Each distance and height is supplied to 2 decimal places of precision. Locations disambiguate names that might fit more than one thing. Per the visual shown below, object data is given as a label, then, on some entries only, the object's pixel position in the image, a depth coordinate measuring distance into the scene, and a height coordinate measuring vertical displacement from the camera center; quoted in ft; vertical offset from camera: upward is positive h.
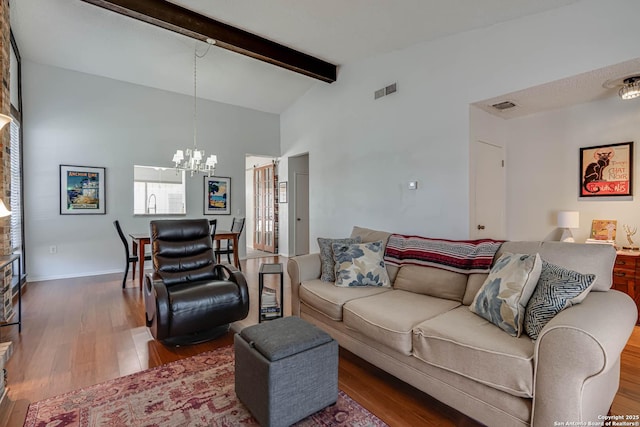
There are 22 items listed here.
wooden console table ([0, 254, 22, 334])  7.67 -1.23
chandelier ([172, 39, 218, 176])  14.52 +3.13
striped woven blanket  7.47 -1.14
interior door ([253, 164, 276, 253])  24.53 +0.32
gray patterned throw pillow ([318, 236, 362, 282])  9.28 -1.42
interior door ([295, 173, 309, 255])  23.01 -0.17
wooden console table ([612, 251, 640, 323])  9.65 -2.06
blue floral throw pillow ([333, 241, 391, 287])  8.73 -1.59
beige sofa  4.18 -2.24
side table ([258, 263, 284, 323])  8.68 -1.92
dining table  13.83 -1.38
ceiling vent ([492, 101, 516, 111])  11.25 +3.95
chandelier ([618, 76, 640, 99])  9.10 +3.65
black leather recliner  8.00 -2.19
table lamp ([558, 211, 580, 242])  11.10 -0.44
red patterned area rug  5.47 -3.72
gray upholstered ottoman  5.01 -2.75
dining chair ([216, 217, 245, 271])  16.60 -0.99
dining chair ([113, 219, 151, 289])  14.23 -2.14
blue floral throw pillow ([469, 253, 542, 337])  5.39 -1.53
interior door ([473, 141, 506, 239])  11.87 +0.76
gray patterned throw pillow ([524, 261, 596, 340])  5.03 -1.46
